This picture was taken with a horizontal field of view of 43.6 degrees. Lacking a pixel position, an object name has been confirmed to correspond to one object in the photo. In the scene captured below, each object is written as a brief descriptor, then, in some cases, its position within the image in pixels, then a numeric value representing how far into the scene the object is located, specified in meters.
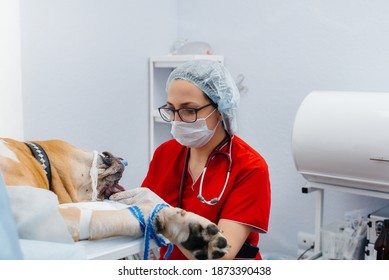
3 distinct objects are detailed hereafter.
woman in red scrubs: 1.39
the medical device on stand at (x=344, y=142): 1.63
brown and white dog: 0.79
